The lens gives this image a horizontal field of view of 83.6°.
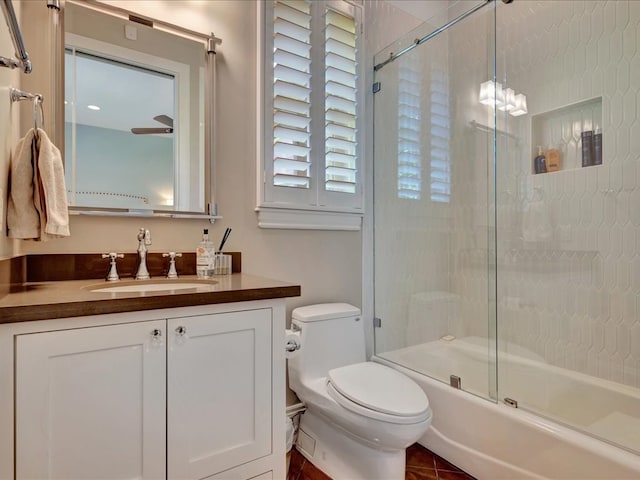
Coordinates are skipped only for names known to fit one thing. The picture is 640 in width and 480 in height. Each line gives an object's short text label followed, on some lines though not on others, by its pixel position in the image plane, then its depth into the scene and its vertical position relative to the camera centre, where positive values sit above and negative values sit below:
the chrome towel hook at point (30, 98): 1.10 +0.45
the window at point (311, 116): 1.80 +0.68
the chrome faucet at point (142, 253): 1.43 -0.05
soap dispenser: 1.50 -0.08
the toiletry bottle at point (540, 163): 2.02 +0.45
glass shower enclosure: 1.71 +0.21
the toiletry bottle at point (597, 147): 1.81 +0.49
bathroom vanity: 0.86 -0.39
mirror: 1.41 +0.54
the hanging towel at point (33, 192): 1.06 +0.15
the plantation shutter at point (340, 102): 2.00 +0.80
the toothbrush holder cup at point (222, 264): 1.59 -0.10
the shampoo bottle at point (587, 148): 1.85 +0.49
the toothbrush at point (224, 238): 1.64 +0.02
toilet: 1.34 -0.64
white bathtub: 1.29 -0.74
